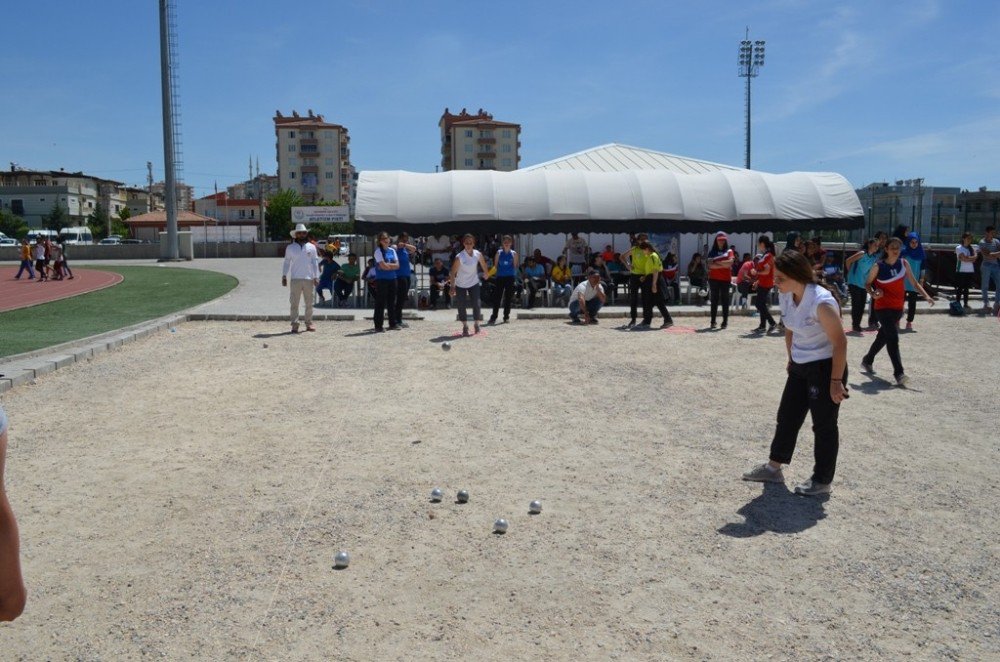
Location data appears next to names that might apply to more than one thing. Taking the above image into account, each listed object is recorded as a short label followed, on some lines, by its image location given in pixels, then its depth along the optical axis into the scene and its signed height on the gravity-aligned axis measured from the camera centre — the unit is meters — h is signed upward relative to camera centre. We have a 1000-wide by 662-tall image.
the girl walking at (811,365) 5.40 -0.85
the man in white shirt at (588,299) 16.61 -1.21
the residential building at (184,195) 152.75 +8.93
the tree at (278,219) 90.75 +2.34
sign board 24.59 +0.78
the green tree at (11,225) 92.41 +1.76
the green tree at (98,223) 103.81 +2.40
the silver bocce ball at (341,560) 4.49 -1.76
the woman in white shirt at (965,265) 17.55 -0.55
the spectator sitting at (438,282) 19.95 -1.04
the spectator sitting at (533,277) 20.02 -0.93
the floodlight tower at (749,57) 56.16 +12.73
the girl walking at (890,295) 9.73 -0.66
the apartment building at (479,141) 117.62 +14.44
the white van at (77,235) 64.94 +0.42
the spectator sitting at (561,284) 20.23 -1.10
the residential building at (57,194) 106.00 +6.44
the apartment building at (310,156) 116.62 +12.15
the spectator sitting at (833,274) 18.38 -0.80
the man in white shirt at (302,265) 14.56 -0.45
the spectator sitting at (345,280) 20.03 -0.98
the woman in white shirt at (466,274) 14.30 -0.61
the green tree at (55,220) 93.08 +2.44
